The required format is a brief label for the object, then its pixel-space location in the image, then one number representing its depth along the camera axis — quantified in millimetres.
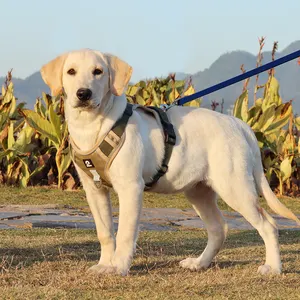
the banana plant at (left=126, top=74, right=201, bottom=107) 11852
